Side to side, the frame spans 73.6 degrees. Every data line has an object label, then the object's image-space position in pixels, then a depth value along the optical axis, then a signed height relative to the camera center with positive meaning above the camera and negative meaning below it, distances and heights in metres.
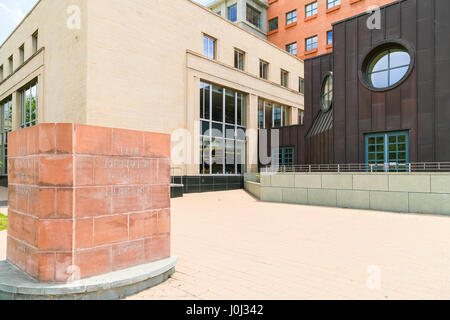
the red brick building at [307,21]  34.12 +17.57
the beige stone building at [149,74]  17.78 +6.63
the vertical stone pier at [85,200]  4.04 -0.53
